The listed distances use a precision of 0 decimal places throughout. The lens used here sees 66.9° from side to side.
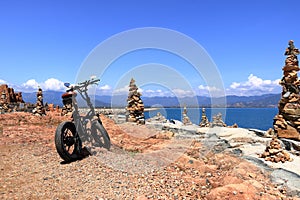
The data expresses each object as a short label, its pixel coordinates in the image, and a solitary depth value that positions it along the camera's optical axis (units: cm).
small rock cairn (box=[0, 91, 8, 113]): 3682
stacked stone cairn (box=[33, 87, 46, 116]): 3162
